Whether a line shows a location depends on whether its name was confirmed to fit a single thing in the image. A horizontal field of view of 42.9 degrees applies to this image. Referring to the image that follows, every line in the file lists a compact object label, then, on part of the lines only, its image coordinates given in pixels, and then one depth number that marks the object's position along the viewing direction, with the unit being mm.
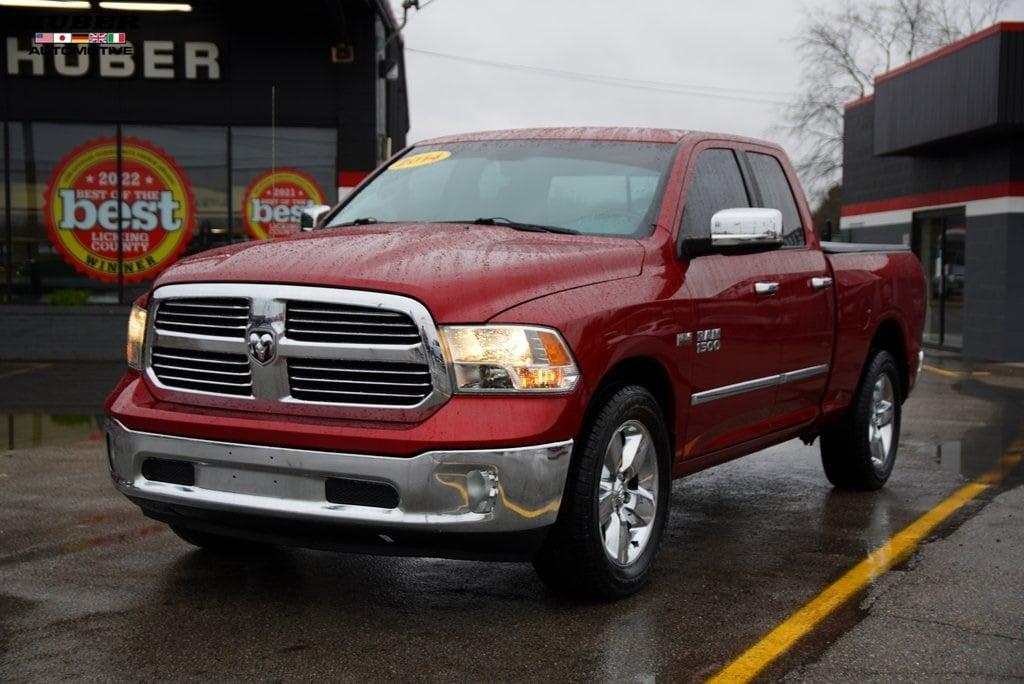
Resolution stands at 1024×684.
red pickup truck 4438
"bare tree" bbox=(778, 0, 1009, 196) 62094
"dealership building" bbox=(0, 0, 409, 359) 16312
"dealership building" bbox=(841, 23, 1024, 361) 17953
